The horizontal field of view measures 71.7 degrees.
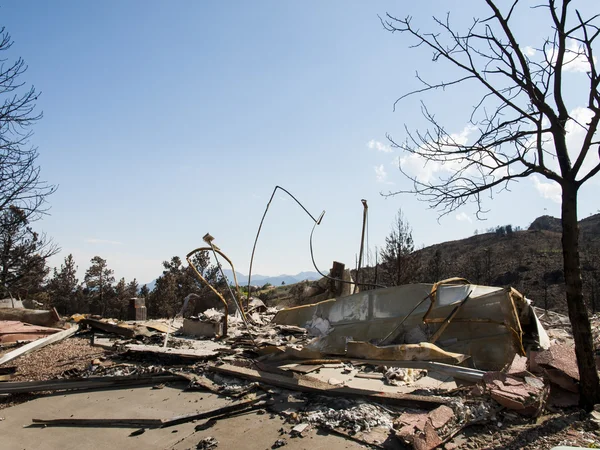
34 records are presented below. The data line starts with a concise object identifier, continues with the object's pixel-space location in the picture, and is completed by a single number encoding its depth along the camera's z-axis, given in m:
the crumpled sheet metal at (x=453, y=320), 6.47
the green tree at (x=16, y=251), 7.56
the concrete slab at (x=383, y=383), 5.16
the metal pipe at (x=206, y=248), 7.89
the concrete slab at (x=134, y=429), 4.04
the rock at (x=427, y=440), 3.54
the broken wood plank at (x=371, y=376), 5.70
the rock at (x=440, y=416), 3.85
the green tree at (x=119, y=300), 26.45
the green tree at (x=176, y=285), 26.06
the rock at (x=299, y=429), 4.07
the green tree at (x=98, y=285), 26.83
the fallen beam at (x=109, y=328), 9.69
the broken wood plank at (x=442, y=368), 5.10
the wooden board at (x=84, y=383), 5.90
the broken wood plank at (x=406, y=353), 5.54
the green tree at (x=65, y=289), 25.91
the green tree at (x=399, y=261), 17.38
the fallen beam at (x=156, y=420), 4.52
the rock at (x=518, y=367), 4.83
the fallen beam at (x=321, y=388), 4.48
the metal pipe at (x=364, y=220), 11.34
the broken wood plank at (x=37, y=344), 7.56
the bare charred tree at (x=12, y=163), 6.74
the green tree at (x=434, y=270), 22.18
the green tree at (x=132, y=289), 28.86
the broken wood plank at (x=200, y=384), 5.57
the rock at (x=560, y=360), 4.65
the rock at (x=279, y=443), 3.88
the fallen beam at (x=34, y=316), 11.12
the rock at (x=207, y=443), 3.92
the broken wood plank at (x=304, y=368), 6.02
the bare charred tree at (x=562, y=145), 4.25
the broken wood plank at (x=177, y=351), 7.00
